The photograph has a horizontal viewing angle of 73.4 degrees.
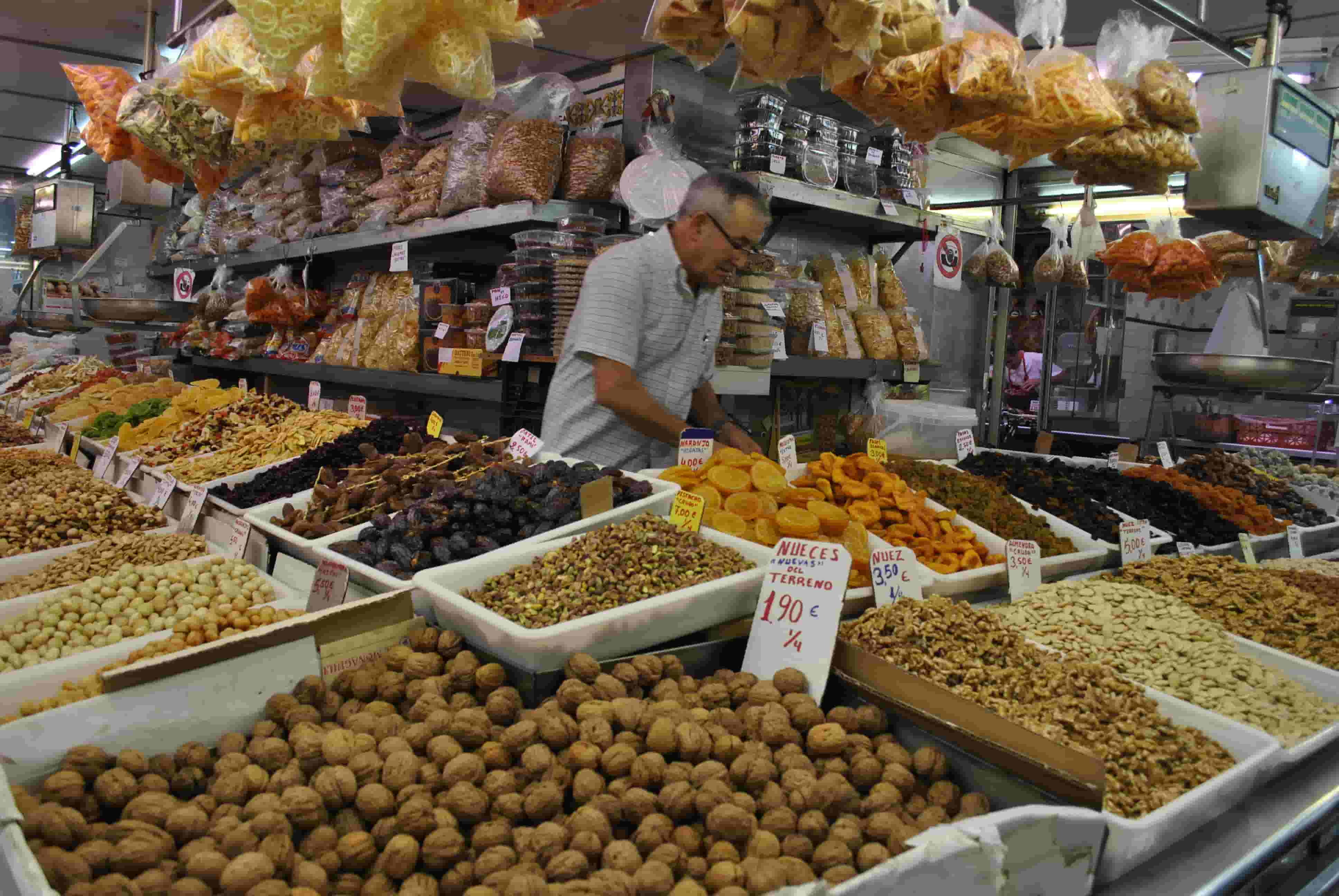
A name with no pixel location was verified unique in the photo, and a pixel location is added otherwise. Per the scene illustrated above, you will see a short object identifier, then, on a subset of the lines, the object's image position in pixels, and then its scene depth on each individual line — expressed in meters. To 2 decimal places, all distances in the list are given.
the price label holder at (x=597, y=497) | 1.83
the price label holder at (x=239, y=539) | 2.10
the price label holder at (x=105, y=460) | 3.15
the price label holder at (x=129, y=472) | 2.89
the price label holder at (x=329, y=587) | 1.58
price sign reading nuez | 1.58
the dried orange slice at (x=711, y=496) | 1.87
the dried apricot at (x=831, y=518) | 1.81
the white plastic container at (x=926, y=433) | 3.53
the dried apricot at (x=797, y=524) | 1.74
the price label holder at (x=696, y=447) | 2.25
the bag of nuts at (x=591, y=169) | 3.01
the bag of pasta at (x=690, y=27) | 1.58
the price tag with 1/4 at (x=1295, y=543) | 2.74
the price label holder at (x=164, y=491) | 2.56
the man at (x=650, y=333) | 2.56
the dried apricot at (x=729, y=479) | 1.92
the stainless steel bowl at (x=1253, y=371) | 3.02
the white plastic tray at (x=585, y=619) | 1.27
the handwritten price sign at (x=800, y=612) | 1.31
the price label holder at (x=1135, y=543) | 2.22
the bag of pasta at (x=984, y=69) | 1.86
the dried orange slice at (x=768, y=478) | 1.93
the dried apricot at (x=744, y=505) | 1.83
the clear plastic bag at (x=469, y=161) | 3.28
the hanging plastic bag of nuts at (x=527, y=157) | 2.97
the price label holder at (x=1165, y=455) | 3.60
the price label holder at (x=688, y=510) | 1.76
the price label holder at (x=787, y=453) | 2.41
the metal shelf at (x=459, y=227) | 2.96
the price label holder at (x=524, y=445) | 2.31
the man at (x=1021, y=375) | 6.64
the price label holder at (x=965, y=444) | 3.19
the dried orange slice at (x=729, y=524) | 1.75
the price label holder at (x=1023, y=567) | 1.88
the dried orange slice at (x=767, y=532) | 1.73
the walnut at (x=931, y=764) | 1.11
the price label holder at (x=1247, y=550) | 2.51
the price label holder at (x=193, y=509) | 2.38
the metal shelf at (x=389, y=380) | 3.10
